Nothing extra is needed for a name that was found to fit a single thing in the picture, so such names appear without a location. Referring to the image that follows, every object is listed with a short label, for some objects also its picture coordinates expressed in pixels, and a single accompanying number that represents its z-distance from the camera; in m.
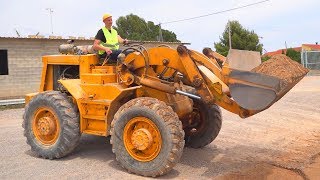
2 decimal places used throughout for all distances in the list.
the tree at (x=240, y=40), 44.20
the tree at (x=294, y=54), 36.38
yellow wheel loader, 5.80
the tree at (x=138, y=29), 57.34
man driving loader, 7.16
